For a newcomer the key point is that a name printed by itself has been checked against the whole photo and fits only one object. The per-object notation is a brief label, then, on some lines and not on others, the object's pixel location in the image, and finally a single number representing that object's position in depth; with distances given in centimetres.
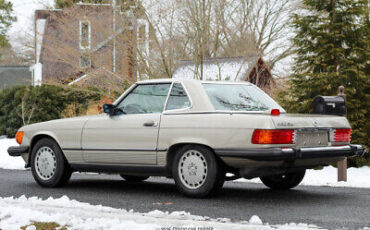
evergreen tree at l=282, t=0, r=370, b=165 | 1293
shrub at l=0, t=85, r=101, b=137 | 2194
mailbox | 957
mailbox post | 1024
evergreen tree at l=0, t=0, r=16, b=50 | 4684
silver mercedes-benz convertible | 670
